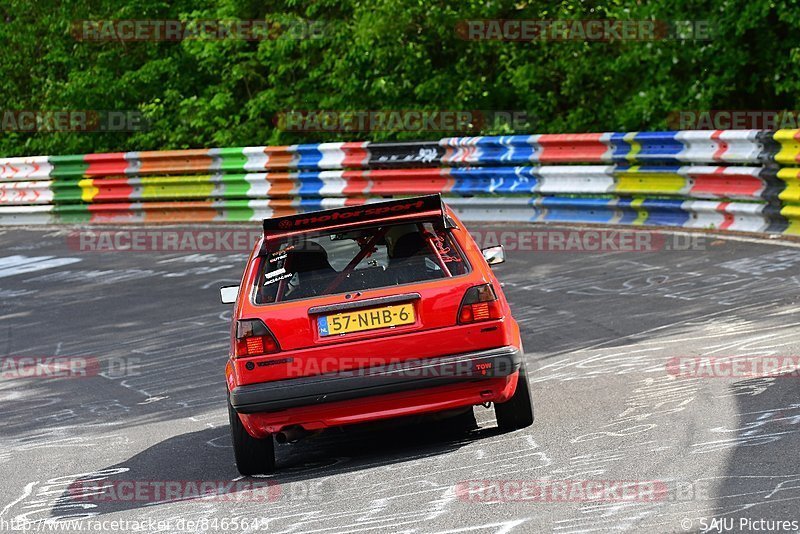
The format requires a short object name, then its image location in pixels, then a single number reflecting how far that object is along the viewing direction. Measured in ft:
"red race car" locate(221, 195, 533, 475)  45.39
